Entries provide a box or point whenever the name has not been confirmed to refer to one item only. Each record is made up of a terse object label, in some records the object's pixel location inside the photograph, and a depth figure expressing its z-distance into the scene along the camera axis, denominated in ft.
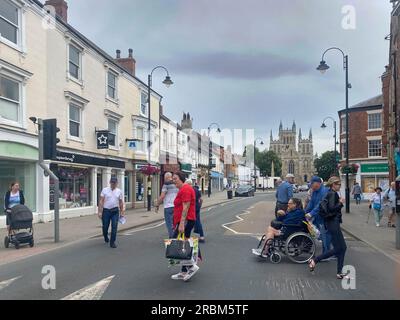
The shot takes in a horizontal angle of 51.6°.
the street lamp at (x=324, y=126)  137.86
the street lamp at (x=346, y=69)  71.26
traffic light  39.52
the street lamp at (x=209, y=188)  160.05
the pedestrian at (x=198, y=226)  36.89
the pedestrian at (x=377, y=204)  51.42
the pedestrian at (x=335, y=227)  23.12
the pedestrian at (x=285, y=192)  37.35
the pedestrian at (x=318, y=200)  29.30
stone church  475.31
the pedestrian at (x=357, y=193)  98.26
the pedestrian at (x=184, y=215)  22.54
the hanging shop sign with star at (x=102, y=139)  74.54
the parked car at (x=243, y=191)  162.72
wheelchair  27.17
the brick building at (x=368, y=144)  130.52
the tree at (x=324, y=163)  286.44
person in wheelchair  27.40
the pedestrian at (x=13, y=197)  39.52
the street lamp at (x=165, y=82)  81.05
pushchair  35.01
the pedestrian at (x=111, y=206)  35.09
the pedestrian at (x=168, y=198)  31.65
